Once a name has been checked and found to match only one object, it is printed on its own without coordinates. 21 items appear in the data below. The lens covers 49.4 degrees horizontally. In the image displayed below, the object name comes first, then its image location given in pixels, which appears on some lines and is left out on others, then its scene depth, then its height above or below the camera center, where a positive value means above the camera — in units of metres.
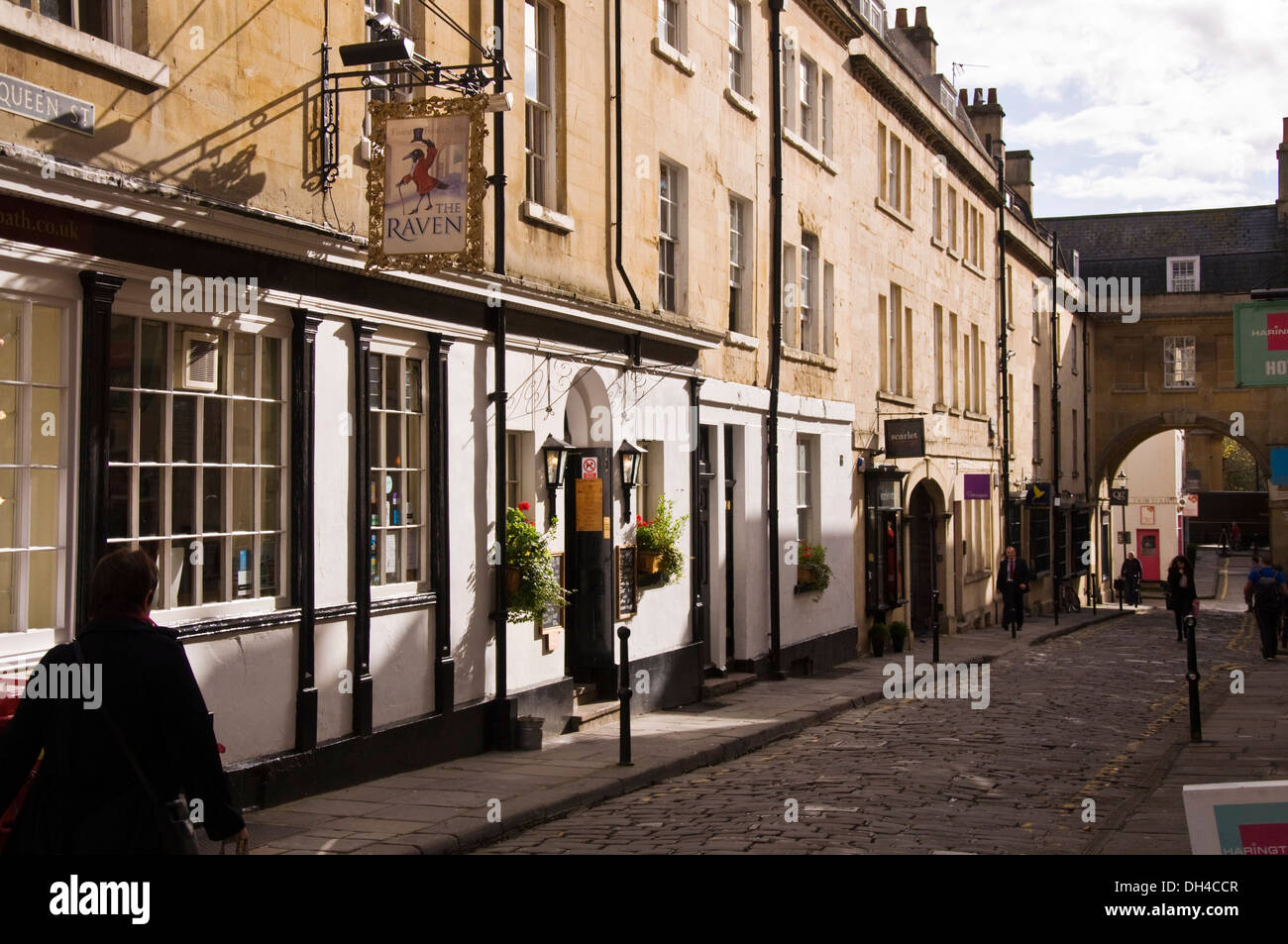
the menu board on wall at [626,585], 15.41 -0.94
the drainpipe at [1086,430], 49.69 +2.42
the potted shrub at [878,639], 24.44 -2.44
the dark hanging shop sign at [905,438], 24.48 +1.08
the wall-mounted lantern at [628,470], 15.65 +0.35
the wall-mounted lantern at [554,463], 14.07 +0.39
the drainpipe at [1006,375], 36.12 +3.18
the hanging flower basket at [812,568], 20.91 -1.02
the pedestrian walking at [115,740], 4.59 -0.79
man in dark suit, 31.00 -1.98
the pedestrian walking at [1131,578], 47.06 -2.73
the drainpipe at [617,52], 15.33 +4.94
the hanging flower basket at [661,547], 16.05 -0.54
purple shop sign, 30.19 +0.26
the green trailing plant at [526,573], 13.10 -0.67
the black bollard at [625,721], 11.91 -1.88
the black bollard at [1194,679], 14.03 -1.83
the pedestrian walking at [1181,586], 29.08 -1.87
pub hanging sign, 10.23 +2.34
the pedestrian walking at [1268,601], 25.80 -1.94
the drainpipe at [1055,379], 43.38 +3.70
